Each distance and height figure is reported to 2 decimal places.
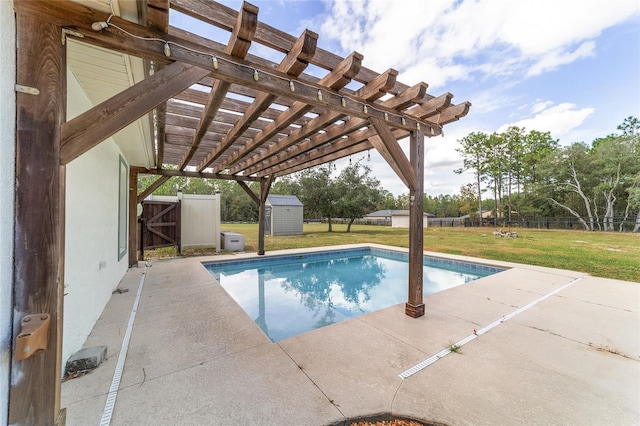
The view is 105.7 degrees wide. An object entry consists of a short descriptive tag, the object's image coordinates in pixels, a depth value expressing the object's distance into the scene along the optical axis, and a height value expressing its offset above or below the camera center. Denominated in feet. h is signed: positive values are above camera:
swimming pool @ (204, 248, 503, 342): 14.17 -5.82
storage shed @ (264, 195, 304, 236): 52.75 -0.26
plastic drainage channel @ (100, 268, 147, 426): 5.40 -4.57
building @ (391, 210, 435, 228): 91.13 -2.13
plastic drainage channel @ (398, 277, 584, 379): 7.19 -4.72
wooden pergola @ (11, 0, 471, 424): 4.08 +3.82
